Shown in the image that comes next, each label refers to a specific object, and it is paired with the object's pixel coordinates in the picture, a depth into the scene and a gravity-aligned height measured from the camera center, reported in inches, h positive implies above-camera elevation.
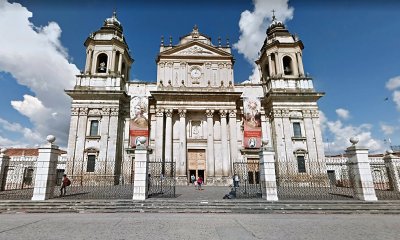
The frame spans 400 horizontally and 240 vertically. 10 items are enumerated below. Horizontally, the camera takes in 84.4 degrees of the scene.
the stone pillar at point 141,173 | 444.8 +2.5
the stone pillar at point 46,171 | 442.6 +10.4
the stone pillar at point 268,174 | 448.8 -4.2
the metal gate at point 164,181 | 539.4 -25.0
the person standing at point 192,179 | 920.3 -23.2
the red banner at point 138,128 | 958.4 +197.0
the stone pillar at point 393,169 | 552.5 +1.3
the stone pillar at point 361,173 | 449.4 -6.1
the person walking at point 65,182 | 523.7 -14.7
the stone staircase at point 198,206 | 387.9 -58.3
